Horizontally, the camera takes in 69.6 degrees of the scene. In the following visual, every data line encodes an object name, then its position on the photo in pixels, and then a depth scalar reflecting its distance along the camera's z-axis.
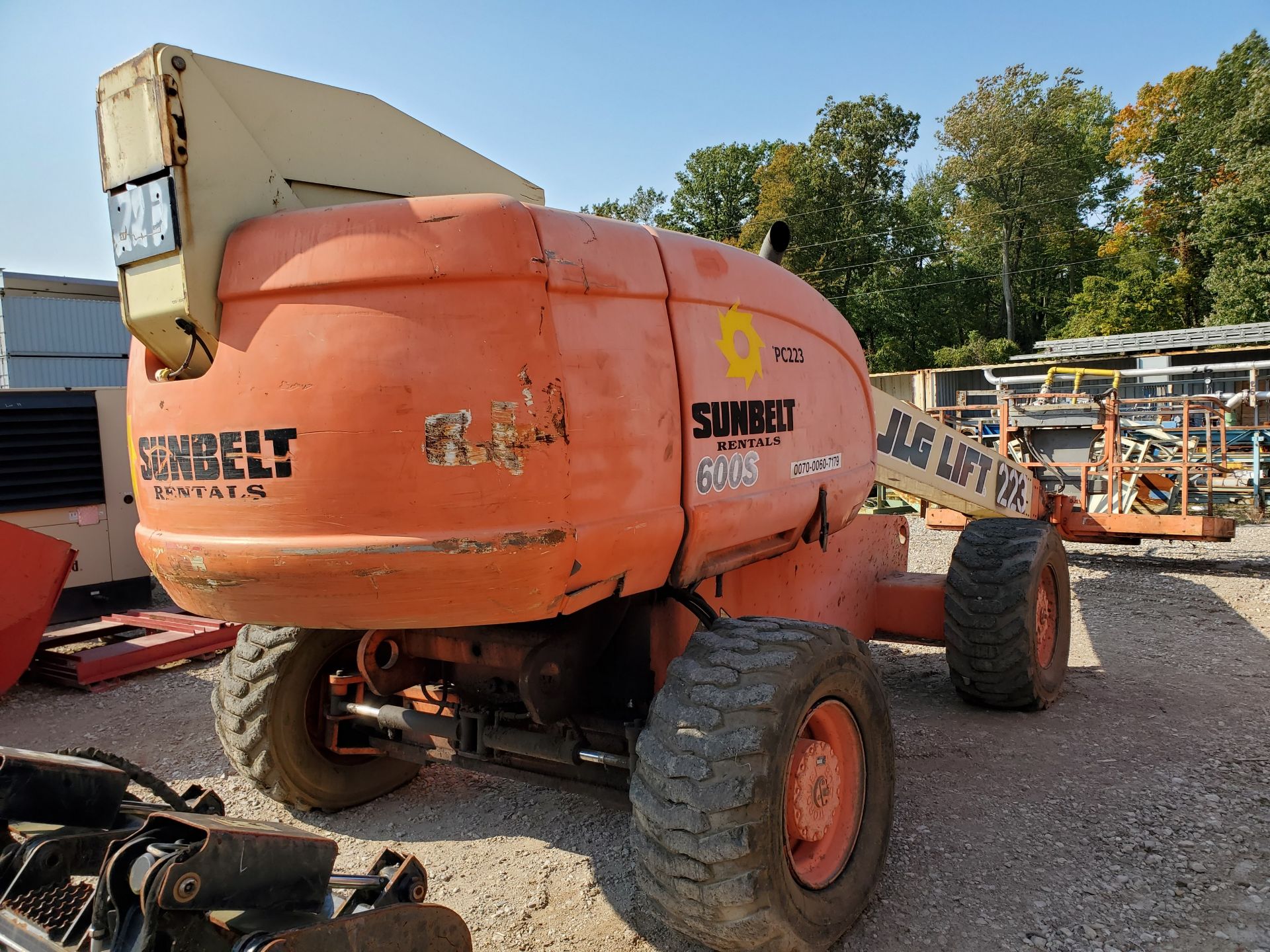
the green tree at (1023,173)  40.81
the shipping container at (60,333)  10.64
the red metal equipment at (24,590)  5.89
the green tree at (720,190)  45.62
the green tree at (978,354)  36.31
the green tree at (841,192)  37.75
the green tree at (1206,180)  32.66
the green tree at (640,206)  48.97
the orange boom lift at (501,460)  2.26
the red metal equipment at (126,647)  6.34
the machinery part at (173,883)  1.90
